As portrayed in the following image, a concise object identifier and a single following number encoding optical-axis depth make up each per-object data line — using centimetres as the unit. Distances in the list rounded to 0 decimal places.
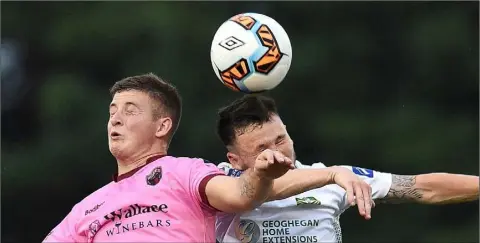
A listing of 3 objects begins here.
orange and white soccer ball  1444
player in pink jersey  1255
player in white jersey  1444
